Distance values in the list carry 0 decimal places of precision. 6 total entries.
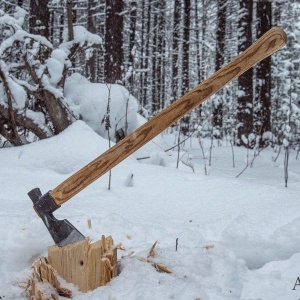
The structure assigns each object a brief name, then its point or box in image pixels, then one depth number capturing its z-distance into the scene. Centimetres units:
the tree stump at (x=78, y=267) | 167
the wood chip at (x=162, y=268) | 177
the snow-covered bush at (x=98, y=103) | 537
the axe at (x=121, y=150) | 185
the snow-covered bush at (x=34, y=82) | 471
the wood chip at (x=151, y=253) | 190
